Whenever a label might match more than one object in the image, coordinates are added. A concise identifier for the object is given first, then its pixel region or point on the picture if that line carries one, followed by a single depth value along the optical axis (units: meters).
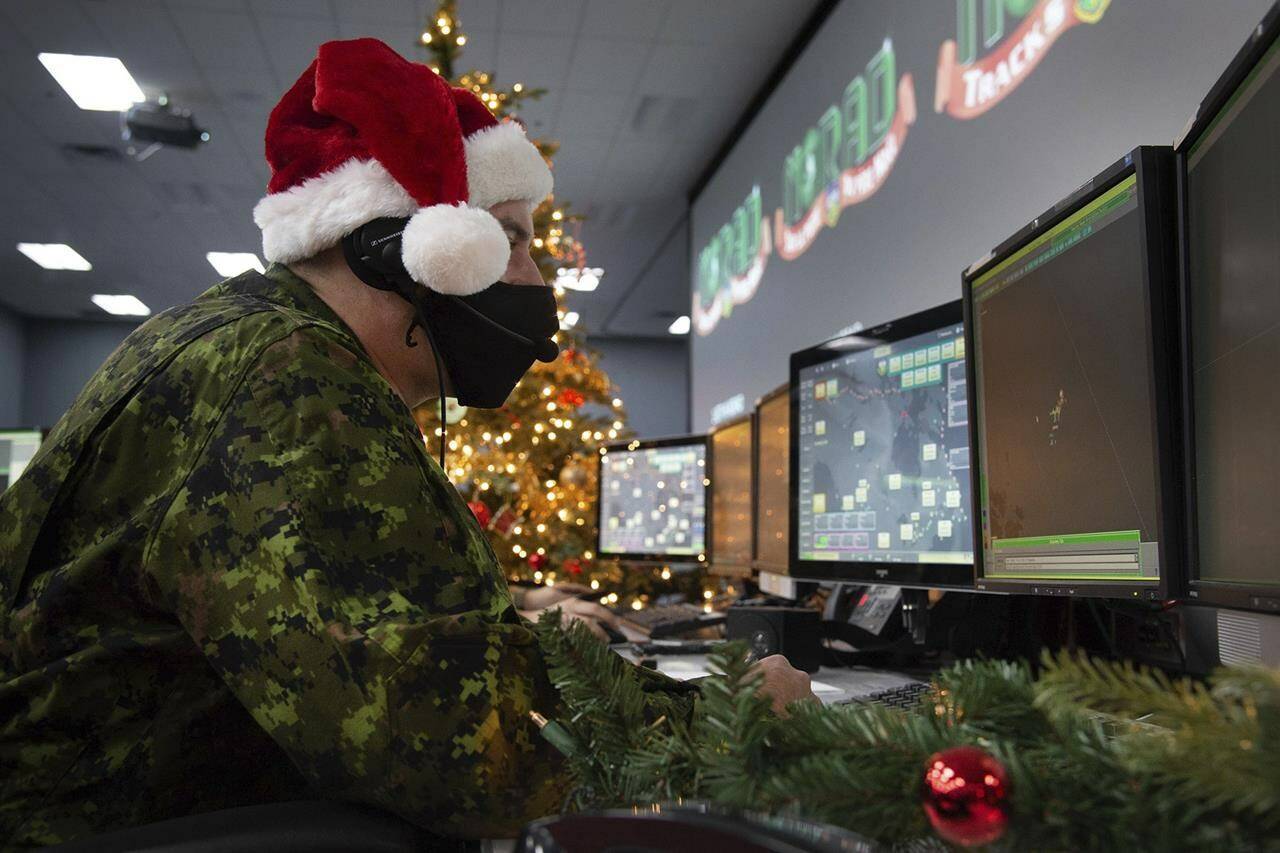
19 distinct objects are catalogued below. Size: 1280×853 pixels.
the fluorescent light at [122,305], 9.31
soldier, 0.64
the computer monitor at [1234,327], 0.63
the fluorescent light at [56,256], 7.74
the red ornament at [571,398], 3.86
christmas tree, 3.49
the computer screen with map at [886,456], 1.39
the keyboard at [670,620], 2.02
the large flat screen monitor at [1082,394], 0.81
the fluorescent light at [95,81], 4.88
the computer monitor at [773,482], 2.11
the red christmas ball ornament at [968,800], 0.32
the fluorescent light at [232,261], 7.96
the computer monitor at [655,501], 2.80
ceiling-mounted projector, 4.92
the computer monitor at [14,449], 3.25
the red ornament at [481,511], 3.17
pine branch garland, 0.31
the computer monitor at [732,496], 2.48
